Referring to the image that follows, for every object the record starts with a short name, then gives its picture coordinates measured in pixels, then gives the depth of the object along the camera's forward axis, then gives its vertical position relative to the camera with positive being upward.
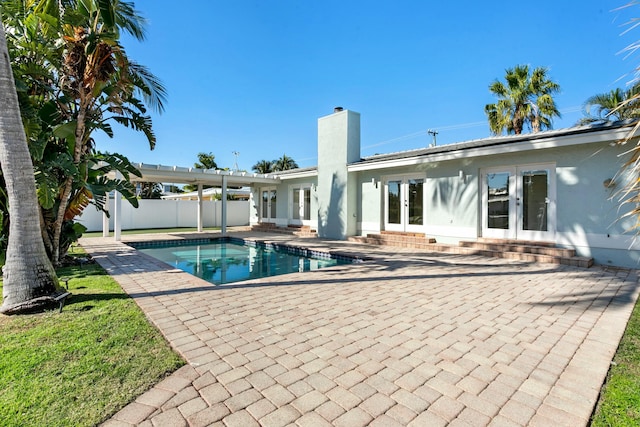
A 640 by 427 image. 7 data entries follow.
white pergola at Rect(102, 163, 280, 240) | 15.91 +1.95
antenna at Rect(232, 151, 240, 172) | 53.69 +9.70
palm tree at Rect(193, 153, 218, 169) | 38.42 +6.12
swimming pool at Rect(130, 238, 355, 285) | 10.41 -1.98
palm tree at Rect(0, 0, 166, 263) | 7.30 +3.17
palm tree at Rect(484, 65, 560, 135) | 20.23 +7.41
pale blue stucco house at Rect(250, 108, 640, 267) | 9.06 +0.86
